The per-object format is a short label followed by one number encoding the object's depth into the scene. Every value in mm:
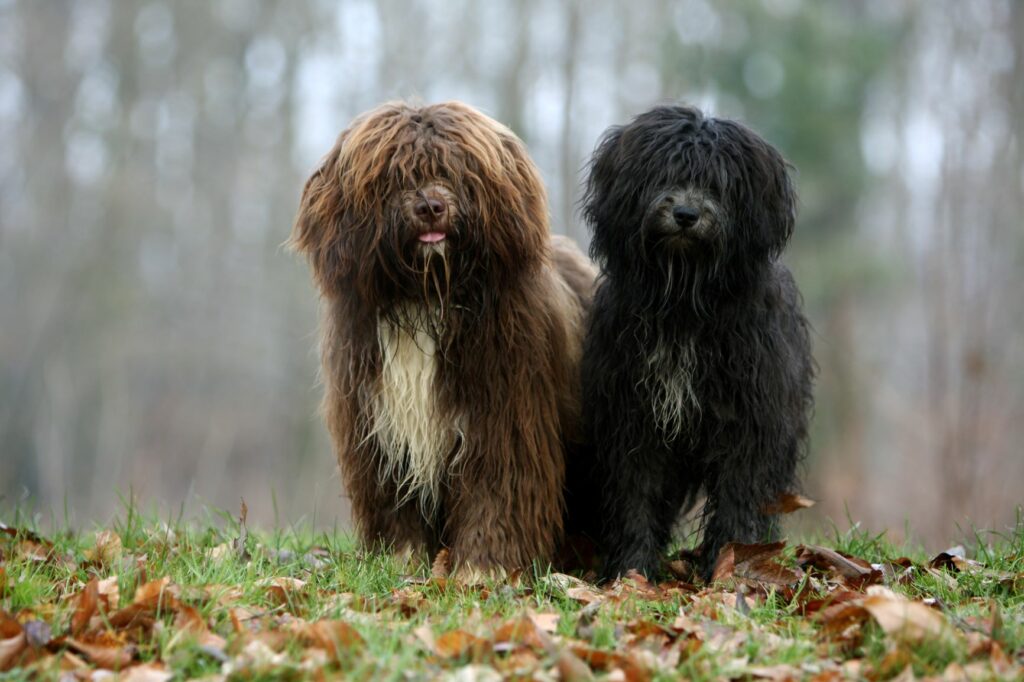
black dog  5242
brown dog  5195
